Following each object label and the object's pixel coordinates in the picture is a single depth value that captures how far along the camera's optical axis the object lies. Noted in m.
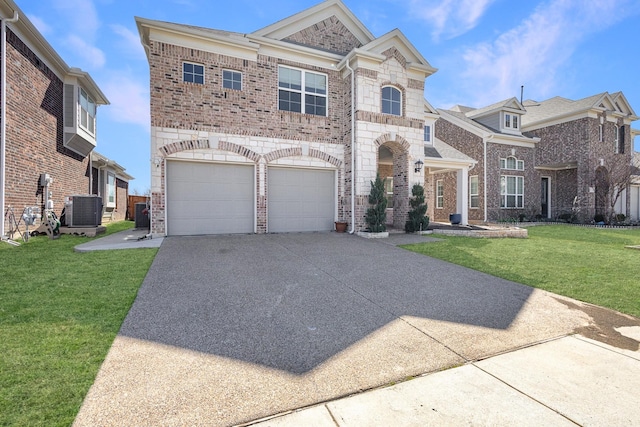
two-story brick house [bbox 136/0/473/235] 9.75
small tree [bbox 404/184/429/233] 11.45
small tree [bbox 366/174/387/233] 10.52
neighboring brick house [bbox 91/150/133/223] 16.81
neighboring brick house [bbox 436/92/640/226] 18.36
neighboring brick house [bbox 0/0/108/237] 8.67
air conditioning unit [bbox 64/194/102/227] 9.99
